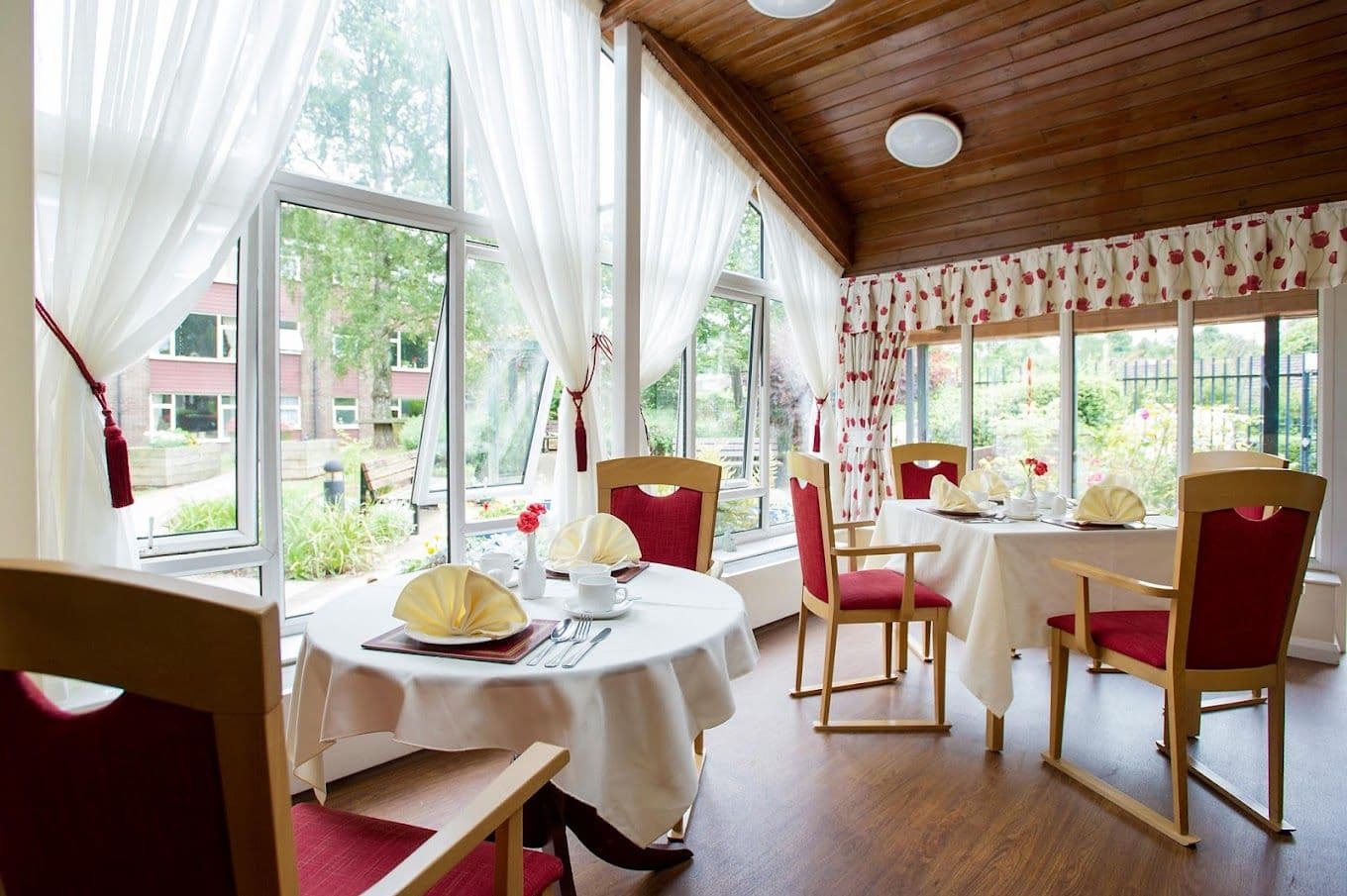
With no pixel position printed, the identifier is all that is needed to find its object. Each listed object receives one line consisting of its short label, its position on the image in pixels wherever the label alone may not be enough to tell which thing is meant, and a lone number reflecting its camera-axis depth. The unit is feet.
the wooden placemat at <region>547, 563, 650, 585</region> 6.49
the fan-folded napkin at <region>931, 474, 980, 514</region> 10.12
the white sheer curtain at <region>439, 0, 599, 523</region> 9.51
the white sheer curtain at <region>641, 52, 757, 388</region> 12.00
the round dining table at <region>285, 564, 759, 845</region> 4.19
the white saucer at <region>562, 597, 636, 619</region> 5.34
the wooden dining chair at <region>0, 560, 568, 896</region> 2.20
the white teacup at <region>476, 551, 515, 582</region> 6.08
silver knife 4.38
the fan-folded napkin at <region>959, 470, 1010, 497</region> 11.18
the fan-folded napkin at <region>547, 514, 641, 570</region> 6.81
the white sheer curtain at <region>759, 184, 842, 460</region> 15.24
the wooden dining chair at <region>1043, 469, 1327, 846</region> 6.72
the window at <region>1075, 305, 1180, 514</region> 13.12
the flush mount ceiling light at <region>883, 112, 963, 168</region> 13.07
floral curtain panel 16.12
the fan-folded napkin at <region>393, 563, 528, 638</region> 4.78
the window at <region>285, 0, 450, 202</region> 8.49
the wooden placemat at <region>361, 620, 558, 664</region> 4.47
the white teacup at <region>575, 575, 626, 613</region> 5.34
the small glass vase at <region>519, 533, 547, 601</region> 5.93
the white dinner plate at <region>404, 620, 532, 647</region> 4.62
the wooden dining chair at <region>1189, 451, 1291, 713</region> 9.93
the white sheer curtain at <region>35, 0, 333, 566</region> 6.26
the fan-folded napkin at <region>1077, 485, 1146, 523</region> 9.04
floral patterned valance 11.34
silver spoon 4.49
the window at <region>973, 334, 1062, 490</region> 14.43
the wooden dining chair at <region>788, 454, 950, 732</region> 9.19
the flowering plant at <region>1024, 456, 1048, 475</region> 9.96
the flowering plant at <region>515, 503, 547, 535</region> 5.90
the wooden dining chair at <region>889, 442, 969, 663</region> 13.24
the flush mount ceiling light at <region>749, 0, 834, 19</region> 9.14
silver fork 4.37
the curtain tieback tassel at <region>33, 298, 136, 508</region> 6.37
